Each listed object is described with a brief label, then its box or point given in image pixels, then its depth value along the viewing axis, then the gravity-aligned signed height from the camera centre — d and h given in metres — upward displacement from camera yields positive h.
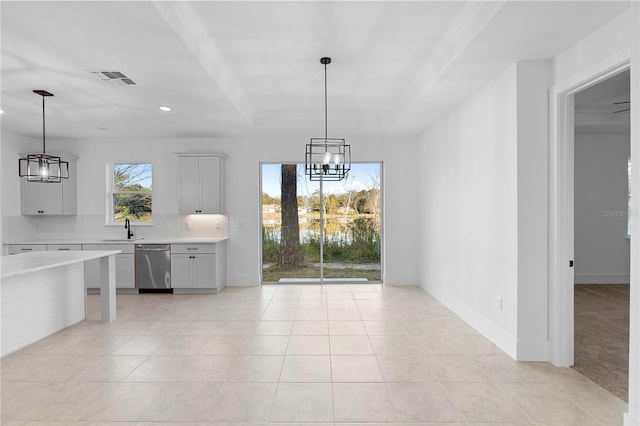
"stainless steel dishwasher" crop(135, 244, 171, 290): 5.94 -0.96
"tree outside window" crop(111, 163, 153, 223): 6.61 +0.27
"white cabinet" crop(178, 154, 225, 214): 6.21 +0.38
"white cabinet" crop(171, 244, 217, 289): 5.93 -0.95
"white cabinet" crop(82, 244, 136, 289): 5.93 -0.99
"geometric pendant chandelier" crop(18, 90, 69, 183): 6.19 +0.69
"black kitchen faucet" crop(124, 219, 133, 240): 6.37 -0.36
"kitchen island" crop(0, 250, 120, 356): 3.43 -0.94
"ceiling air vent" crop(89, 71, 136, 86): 3.53 +1.32
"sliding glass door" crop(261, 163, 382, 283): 6.74 -0.35
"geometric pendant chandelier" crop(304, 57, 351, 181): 3.60 +0.48
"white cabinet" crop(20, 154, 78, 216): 6.22 +0.20
